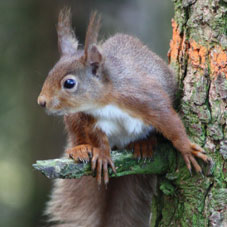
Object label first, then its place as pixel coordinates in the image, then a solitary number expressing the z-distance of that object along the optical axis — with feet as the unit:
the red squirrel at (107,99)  9.68
